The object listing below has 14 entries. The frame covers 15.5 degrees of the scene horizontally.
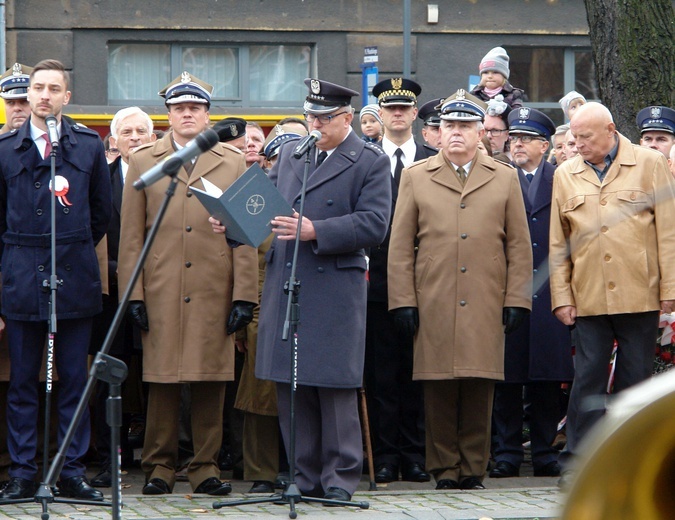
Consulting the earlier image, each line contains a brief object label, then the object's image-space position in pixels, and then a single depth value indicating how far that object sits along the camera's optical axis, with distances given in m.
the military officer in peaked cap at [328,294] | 13.86
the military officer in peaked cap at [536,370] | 16.32
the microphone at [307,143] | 13.47
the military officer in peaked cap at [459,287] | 15.09
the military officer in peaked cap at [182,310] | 14.38
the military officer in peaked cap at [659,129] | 17.47
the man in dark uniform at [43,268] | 13.69
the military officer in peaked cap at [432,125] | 18.40
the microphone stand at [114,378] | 8.73
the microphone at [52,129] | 13.43
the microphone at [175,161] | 8.84
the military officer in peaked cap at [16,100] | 15.47
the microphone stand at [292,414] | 13.03
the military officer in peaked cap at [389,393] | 15.92
